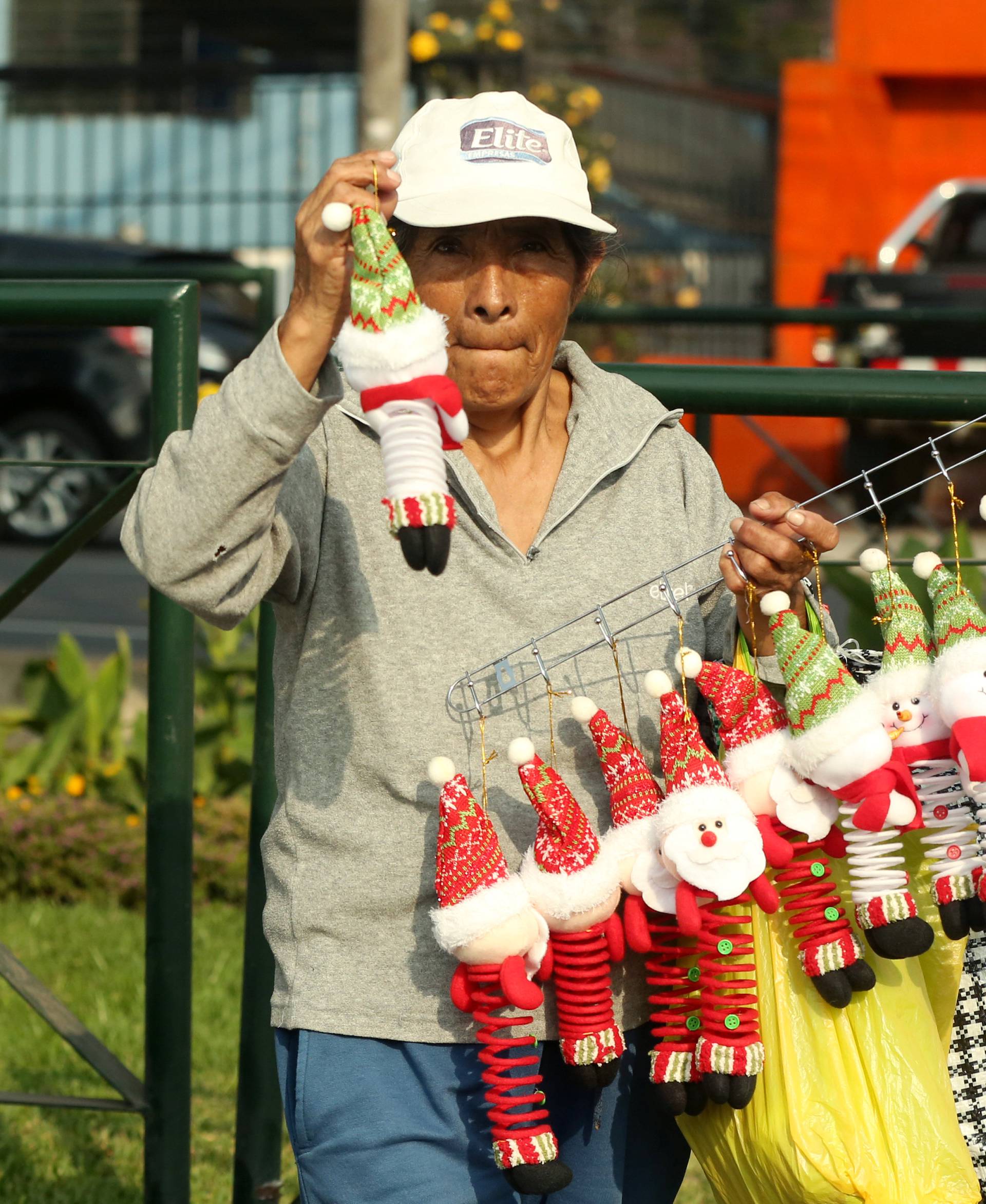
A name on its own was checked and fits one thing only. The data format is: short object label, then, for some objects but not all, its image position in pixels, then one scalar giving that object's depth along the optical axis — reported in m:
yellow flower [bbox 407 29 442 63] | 12.33
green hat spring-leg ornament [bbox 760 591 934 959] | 3.93
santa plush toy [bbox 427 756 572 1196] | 3.95
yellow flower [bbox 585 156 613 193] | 12.51
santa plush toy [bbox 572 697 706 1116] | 4.01
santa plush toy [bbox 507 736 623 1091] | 3.98
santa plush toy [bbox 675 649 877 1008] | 3.98
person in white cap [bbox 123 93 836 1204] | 4.02
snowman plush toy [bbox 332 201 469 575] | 3.76
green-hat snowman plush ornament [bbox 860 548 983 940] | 3.99
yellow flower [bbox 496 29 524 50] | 12.95
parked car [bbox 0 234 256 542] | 13.50
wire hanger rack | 4.04
